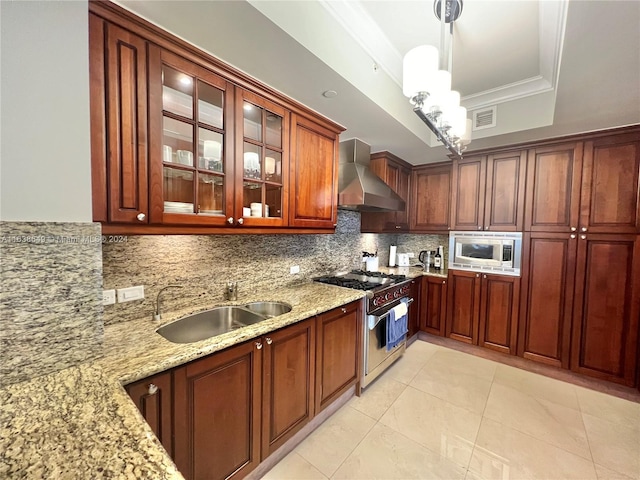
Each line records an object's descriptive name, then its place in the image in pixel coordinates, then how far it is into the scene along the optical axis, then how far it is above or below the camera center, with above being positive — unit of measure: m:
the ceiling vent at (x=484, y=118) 2.48 +1.14
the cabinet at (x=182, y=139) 1.12 +0.49
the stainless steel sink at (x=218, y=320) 1.60 -0.63
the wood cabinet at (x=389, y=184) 3.14 +0.62
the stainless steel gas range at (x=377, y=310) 2.32 -0.75
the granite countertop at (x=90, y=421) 0.58 -0.55
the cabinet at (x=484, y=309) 2.84 -0.89
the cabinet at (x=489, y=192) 2.79 +0.48
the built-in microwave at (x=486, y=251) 2.80 -0.21
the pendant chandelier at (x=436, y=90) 1.25 +0.74
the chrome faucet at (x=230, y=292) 1.94 -0.48
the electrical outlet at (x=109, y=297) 1.40 -0.39
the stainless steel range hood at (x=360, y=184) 2.40 +0.47
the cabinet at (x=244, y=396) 1.13 -0.91
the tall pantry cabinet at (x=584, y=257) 2.29 -0.21
